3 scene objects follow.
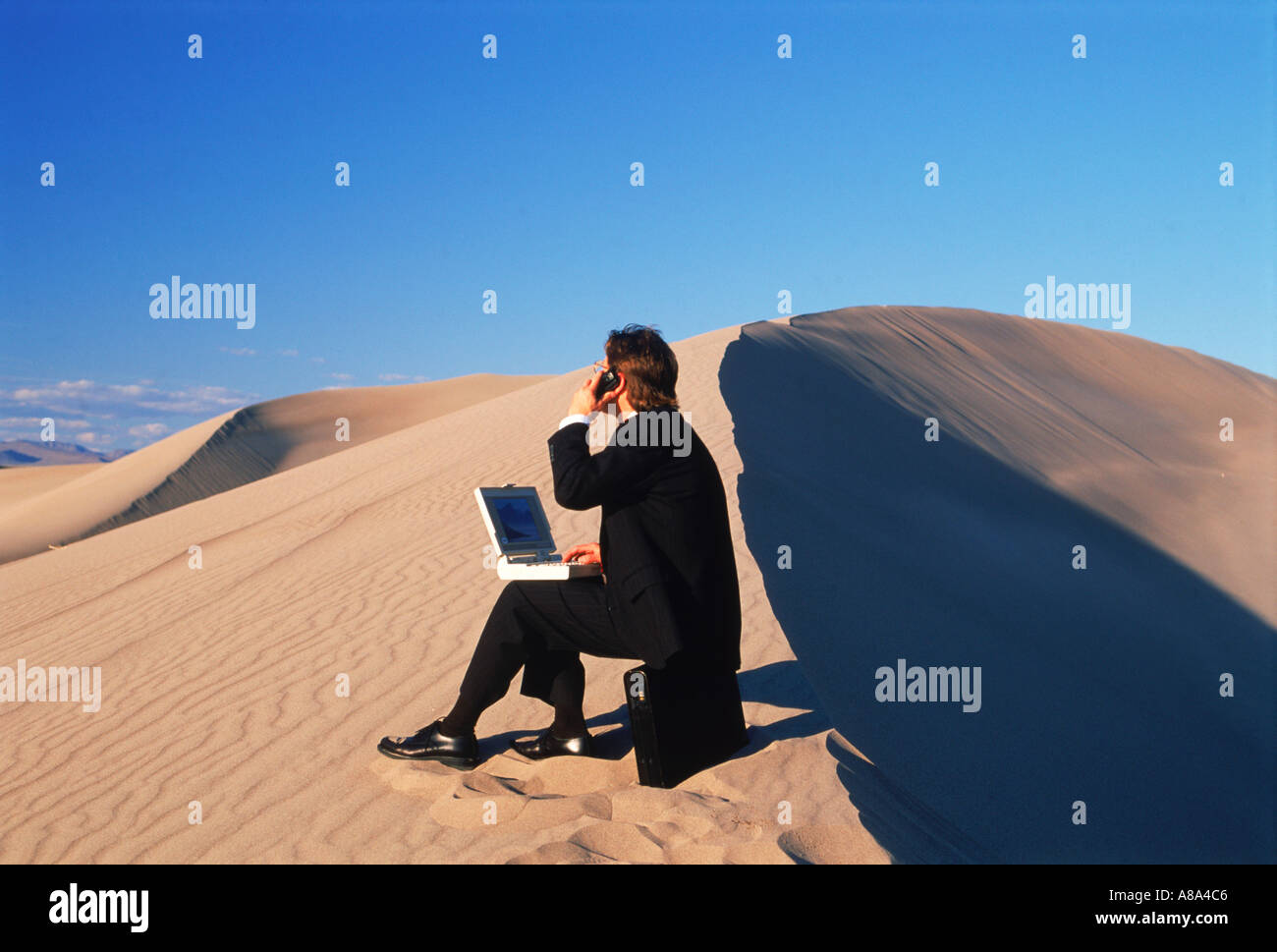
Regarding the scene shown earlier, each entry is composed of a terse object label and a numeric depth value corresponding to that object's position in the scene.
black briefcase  3.93
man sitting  3.89
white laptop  4.19
